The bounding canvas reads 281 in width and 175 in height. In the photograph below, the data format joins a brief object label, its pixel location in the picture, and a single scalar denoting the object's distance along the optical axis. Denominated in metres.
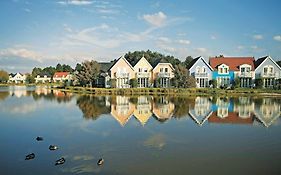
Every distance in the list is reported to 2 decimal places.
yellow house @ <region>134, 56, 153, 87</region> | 46.78
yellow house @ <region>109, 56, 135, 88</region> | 46.00
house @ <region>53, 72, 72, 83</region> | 104.22
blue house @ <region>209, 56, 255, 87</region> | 44.69
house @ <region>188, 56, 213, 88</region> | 45.25
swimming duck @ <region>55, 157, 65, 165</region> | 8.88
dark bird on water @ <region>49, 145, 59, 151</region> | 10.51
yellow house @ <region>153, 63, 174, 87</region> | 45.62
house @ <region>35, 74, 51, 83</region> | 116.75
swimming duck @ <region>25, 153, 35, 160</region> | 9.38
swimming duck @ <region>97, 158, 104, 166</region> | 8.82
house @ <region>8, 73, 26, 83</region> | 122.91
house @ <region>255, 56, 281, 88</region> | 44.12
